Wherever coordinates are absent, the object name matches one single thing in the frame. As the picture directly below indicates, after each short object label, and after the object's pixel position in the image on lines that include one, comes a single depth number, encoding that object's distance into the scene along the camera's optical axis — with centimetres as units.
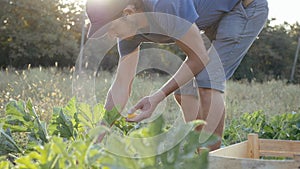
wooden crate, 234
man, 219
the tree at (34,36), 2391
